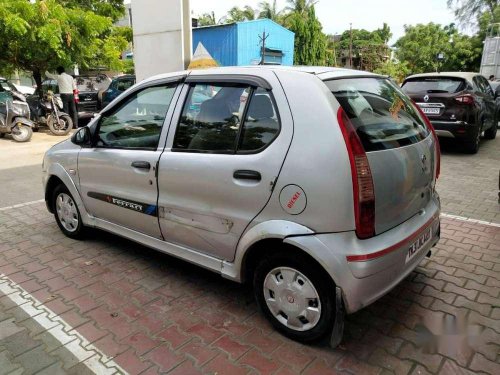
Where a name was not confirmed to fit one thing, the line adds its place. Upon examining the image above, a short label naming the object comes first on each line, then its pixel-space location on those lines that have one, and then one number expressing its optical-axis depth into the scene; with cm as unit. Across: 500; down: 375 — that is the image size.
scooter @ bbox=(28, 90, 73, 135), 1194
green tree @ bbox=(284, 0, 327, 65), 3144
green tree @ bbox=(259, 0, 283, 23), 4075
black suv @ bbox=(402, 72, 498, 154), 802
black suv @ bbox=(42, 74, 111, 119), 1453
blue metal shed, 1967
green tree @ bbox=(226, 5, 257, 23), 4034
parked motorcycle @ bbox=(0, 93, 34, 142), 1083
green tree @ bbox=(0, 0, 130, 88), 1049
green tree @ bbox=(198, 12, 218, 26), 4320
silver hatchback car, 230
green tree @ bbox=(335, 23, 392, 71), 4697
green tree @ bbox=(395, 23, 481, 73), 4081
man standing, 1205
